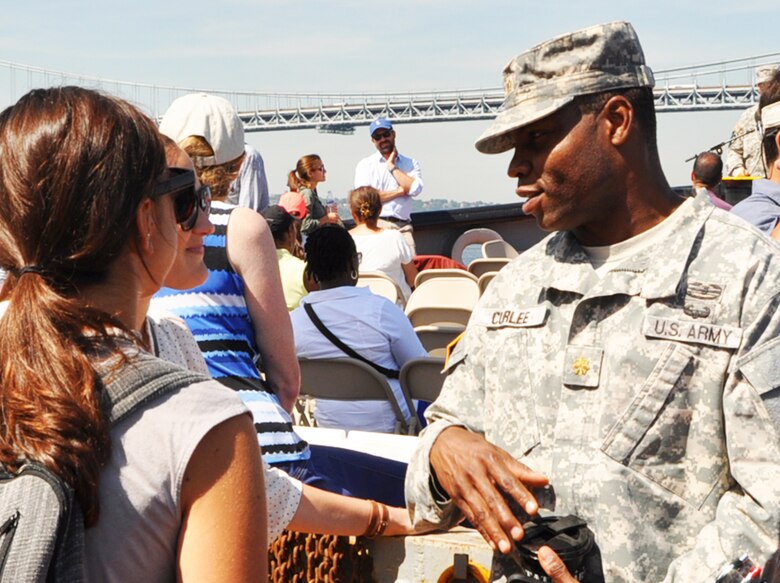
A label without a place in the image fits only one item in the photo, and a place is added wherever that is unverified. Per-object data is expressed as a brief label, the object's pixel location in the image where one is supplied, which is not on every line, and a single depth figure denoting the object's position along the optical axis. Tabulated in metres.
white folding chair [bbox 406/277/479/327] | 6.68
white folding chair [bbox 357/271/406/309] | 7.20
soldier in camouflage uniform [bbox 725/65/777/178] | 7.41
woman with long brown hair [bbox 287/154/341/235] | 10.80
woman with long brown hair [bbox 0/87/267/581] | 1.39
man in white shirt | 10.64
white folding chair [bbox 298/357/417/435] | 4.93
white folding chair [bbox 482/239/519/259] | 11.02
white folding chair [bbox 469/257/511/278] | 8.77
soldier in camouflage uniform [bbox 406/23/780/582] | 1.73
